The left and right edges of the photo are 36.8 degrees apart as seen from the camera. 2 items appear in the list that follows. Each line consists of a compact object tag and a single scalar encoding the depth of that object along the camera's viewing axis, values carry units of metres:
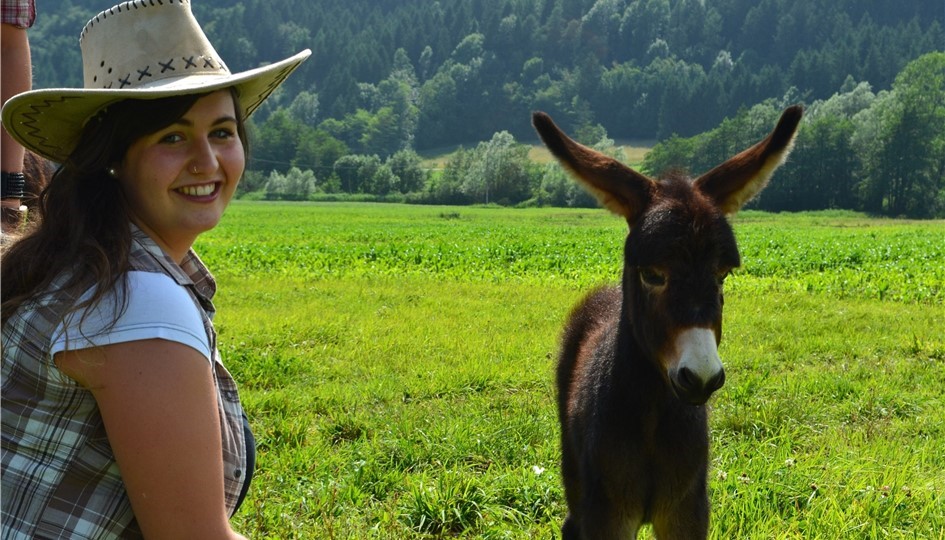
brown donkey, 1.90
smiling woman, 1.48
